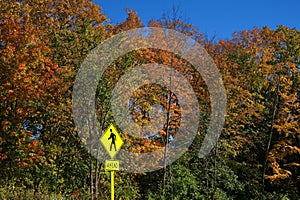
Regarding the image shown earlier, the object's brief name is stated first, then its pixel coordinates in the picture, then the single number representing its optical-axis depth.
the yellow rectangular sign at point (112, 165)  8.99
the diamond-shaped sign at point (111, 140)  9.29
